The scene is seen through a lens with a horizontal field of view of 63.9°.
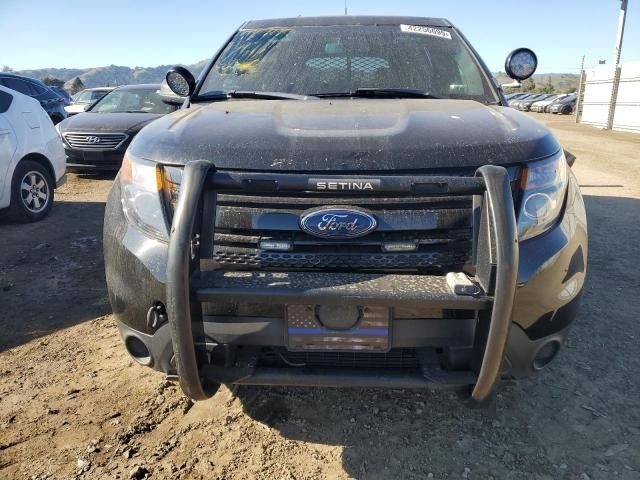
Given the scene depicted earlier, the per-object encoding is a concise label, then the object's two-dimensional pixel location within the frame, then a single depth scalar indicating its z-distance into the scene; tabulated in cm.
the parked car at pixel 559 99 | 4127
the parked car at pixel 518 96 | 5164
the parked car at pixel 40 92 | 1184
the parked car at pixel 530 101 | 4675
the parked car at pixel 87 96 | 1665
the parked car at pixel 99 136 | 863
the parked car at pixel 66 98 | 1375
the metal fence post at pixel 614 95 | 2198
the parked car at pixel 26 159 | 591
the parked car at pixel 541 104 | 4311
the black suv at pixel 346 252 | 171
